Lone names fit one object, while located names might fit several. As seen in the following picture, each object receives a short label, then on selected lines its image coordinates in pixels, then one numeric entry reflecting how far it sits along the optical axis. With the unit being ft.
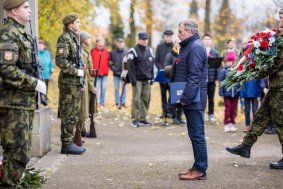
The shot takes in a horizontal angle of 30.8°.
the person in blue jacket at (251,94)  37.47
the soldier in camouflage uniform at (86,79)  31.53
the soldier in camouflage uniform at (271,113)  24.25
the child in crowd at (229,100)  38.83
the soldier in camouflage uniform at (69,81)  26.76
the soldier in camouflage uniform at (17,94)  18.25
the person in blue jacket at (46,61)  52.95
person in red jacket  55.88
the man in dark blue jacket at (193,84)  21.74
